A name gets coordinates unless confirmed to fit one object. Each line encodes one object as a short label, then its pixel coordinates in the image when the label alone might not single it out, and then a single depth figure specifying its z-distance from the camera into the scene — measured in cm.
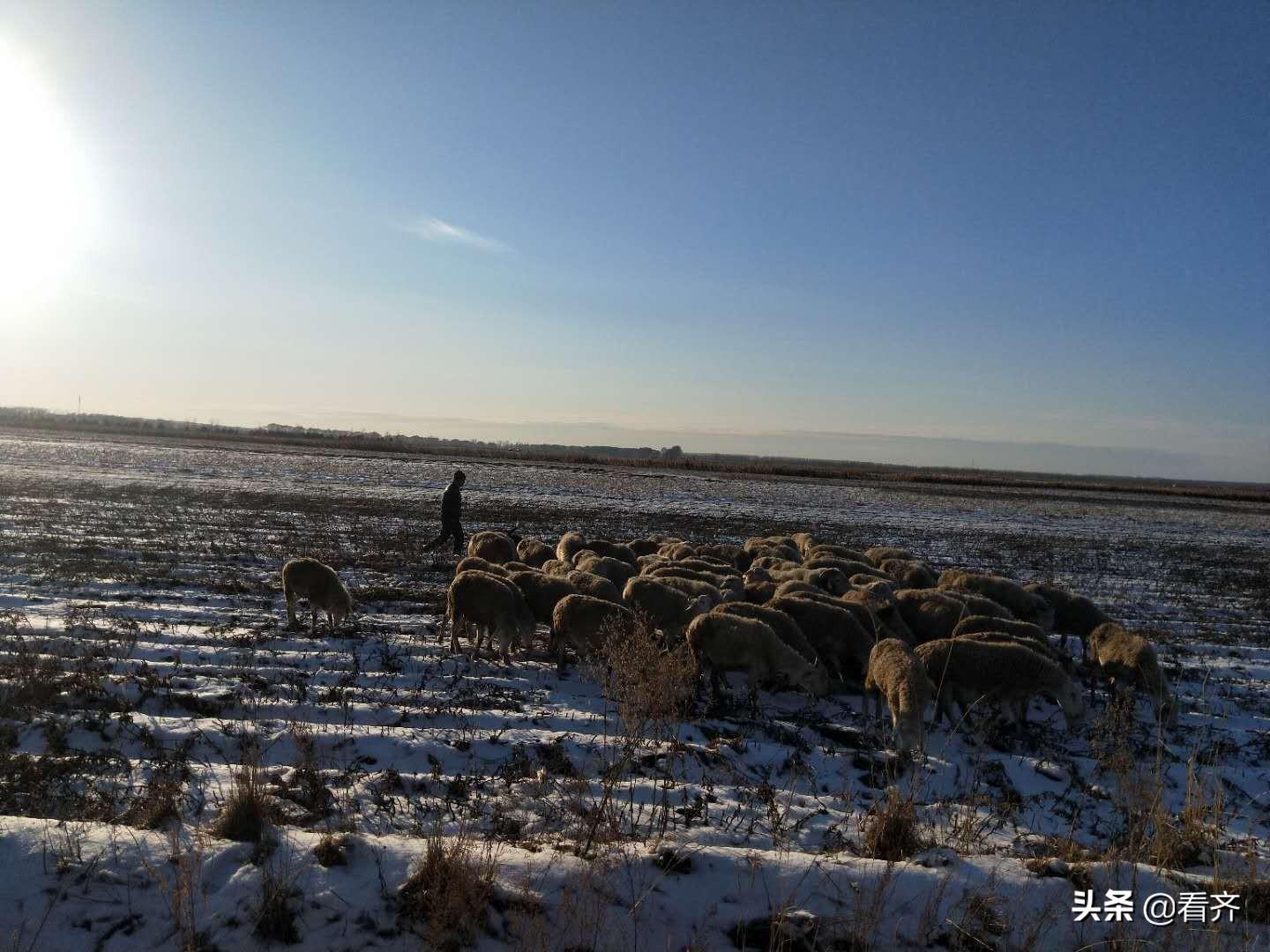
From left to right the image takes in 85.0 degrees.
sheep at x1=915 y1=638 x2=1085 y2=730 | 748
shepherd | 1594
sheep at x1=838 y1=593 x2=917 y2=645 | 967
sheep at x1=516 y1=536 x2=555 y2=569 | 1440
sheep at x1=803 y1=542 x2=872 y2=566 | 1538
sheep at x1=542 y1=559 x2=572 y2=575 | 1230
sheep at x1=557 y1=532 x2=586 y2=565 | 1504
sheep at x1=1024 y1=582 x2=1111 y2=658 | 1136
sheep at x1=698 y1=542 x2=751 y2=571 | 1571
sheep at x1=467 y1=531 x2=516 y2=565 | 1426
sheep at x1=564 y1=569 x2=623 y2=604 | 1042
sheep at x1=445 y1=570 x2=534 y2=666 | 907
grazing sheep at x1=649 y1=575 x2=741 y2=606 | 1062
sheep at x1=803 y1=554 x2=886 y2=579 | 1391
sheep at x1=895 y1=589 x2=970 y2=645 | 1007
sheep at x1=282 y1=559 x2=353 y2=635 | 977
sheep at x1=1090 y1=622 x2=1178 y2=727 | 788
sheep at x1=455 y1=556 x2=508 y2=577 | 1117
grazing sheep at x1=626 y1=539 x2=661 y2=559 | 1609
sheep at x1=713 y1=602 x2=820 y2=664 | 870
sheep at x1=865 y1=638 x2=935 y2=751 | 656
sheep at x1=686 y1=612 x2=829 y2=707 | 805
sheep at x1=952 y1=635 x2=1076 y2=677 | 813
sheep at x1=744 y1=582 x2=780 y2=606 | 1146
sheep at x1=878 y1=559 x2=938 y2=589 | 1348
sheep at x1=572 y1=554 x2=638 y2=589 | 1244
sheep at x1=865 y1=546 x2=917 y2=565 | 1550
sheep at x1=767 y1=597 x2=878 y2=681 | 899
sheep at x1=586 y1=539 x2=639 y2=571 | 1448
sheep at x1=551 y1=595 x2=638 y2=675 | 869
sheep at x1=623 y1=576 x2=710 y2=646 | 979
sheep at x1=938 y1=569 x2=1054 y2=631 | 1141
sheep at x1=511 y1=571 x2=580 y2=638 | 996
